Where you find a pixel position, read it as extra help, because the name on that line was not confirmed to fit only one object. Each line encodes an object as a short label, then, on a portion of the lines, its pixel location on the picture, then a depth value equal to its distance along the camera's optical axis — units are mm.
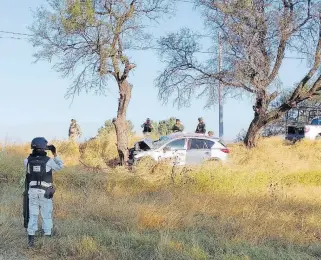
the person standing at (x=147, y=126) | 25562
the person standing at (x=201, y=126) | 25797
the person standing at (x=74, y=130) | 23375
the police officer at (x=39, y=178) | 7637
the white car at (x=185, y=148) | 17859
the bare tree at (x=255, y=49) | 22391
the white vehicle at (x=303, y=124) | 28672
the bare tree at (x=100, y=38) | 18422
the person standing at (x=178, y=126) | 25469
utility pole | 23580
